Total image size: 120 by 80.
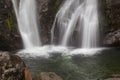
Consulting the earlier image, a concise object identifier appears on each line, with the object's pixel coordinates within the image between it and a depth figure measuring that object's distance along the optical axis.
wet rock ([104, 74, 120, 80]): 9.31
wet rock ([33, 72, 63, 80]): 8.93
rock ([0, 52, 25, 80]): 6.97
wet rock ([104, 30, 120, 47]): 16.13
